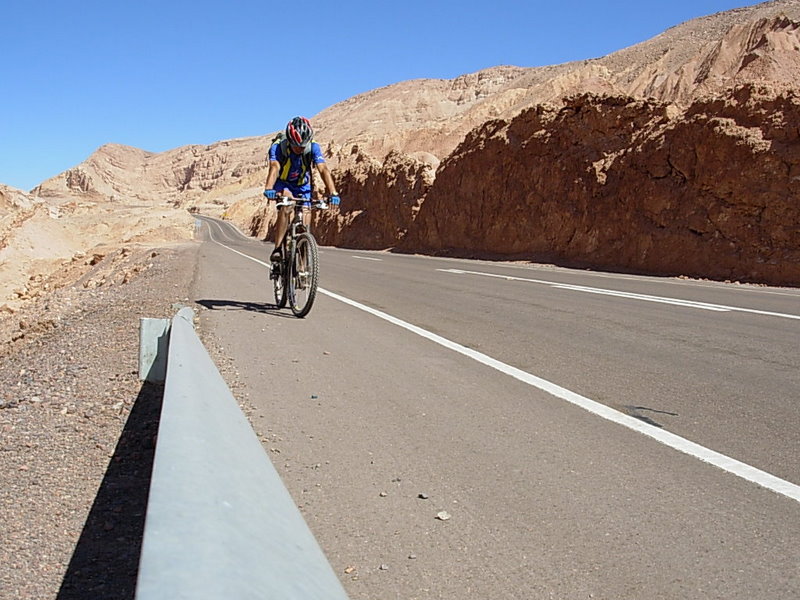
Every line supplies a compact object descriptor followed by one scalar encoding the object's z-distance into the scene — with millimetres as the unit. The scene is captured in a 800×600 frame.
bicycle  8094
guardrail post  4730
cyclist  7812
